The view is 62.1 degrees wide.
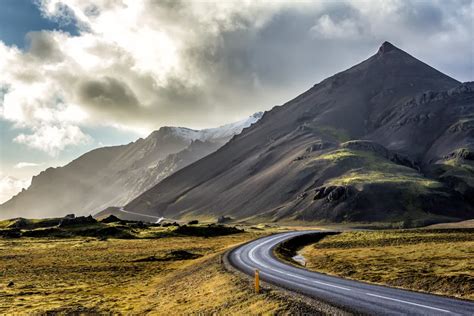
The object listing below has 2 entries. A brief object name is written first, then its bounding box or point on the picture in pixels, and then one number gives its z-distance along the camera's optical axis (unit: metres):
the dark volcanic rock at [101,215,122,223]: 165.60
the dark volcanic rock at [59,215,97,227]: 143.25
